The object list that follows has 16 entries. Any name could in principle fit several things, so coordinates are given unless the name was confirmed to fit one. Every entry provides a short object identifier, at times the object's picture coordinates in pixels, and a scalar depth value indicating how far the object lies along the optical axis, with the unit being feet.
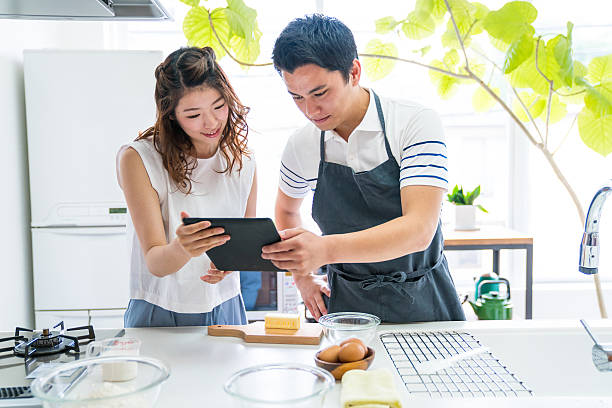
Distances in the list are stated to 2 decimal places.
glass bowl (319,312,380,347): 3.48
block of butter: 4.06
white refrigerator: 8.87
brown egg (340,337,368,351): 3.30
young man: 3.94
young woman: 4.56
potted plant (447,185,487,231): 9.81
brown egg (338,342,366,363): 3.20
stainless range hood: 4.25
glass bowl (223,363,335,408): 2.55
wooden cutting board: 3.90
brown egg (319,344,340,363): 3.22
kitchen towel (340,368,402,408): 2.65
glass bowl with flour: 2.39
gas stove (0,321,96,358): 3.76
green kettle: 8.15
